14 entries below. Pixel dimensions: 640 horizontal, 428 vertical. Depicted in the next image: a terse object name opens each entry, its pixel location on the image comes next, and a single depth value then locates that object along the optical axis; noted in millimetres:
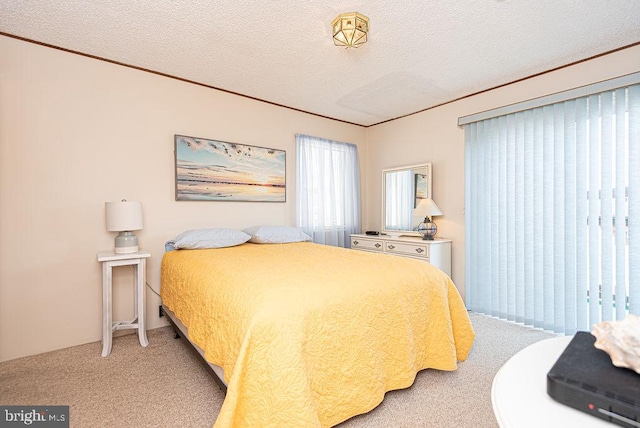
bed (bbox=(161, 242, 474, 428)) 1225
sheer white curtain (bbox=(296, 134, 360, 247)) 3928
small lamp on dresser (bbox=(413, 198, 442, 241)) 3586
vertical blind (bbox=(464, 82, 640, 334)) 2404
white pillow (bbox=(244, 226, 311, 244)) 3162
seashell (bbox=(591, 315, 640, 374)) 676
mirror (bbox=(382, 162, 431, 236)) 3879
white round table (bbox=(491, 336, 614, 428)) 616
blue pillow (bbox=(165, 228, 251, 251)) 2734
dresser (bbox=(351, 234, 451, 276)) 3340
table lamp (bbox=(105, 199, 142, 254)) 2418
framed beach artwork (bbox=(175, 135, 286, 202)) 3057
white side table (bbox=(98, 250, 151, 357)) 2342
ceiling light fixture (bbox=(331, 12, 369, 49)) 2029
